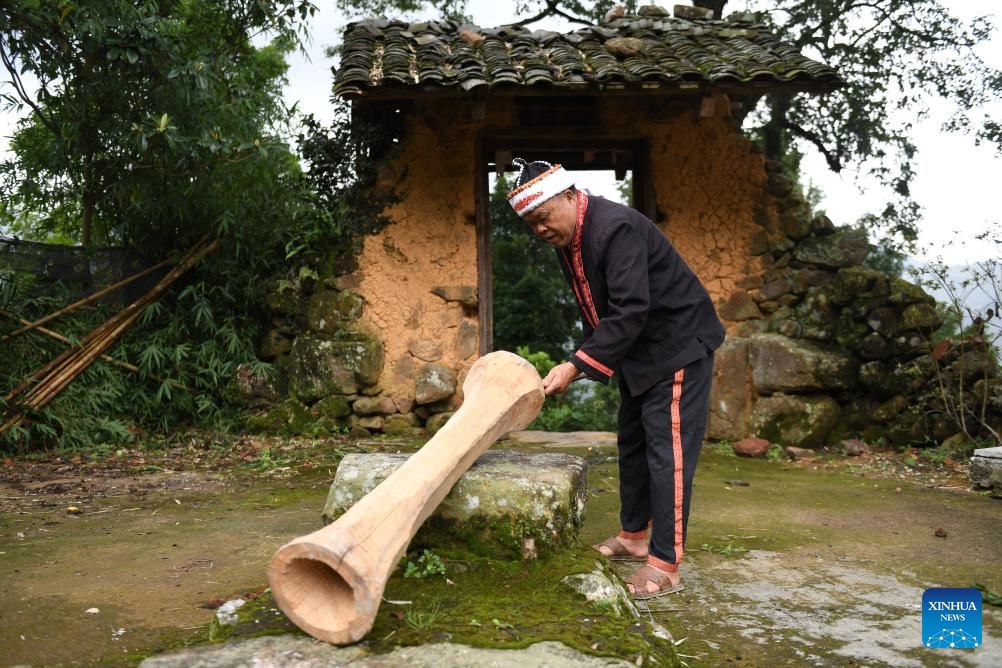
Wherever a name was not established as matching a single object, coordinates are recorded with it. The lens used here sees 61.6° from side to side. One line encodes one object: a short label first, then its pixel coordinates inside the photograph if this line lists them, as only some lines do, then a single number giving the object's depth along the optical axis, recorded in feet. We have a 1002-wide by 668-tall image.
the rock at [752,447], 20.15
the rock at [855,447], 20.27
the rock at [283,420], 21.34
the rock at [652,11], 25.81
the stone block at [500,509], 8.24
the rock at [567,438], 21.24
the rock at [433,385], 21.29
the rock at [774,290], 21.97
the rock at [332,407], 21.31
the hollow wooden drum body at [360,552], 6.34
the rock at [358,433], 21.16
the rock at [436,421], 21.51
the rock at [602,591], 7.57
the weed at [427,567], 7.98
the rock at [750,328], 22.06
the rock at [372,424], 21.45
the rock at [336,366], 21.34
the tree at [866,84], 32.40
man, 9.48
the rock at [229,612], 7.11
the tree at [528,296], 37.76
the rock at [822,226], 22.20
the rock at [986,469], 16.06
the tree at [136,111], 18.04
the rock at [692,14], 25.11
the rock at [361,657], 6.23
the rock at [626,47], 21.17
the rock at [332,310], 21.88
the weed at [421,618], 6.83
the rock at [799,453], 19.84
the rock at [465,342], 21.78
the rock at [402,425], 21.42
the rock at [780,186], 22.36
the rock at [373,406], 21.44
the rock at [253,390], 21.88
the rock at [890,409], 20.79
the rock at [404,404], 21.62
